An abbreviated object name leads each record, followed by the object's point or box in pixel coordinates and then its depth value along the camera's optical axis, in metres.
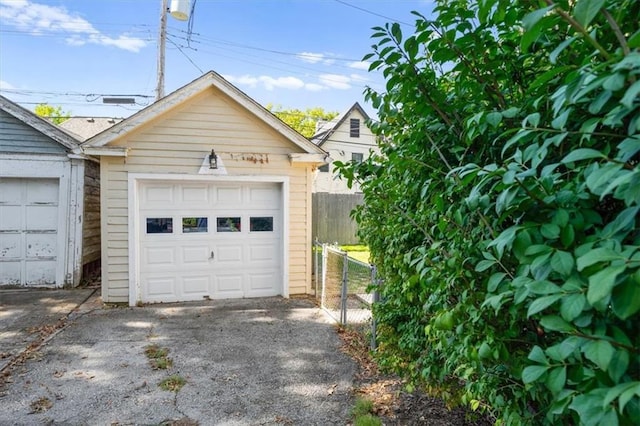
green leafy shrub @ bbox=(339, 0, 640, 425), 0.86
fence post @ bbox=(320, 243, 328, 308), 6.30
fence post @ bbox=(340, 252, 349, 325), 5.15
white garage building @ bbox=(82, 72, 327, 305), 6.52
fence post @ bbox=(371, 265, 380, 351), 4.00
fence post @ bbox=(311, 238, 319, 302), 7.26
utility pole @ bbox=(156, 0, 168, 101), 10.92
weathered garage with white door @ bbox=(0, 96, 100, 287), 7.46
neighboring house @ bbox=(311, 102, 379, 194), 22.36
